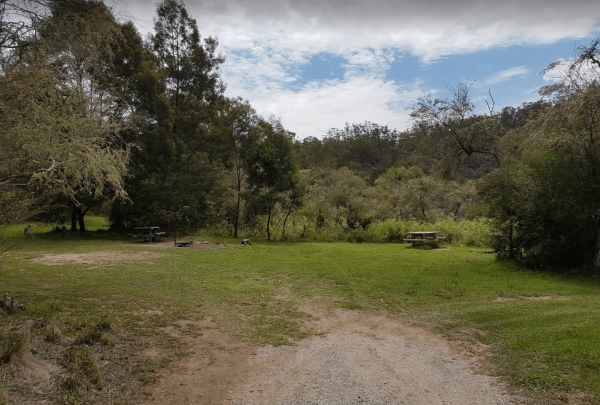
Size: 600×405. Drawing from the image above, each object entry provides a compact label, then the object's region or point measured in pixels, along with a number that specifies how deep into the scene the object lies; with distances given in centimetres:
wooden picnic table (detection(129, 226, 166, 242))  1803
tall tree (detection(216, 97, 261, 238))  2019
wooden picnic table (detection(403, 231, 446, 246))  1738
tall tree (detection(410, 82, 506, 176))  1503
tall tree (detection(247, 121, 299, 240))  1978
